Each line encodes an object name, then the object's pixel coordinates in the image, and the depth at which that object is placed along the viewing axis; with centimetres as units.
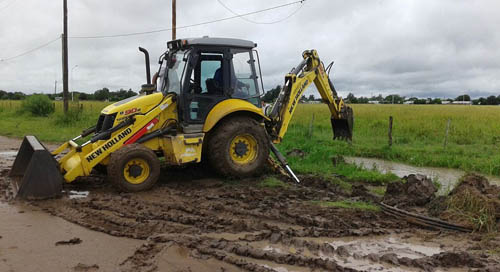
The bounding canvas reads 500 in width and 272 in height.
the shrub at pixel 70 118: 2102
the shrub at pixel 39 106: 2786
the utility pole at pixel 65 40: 2227
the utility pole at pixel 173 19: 1733
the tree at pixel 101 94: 7211
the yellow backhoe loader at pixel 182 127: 758
